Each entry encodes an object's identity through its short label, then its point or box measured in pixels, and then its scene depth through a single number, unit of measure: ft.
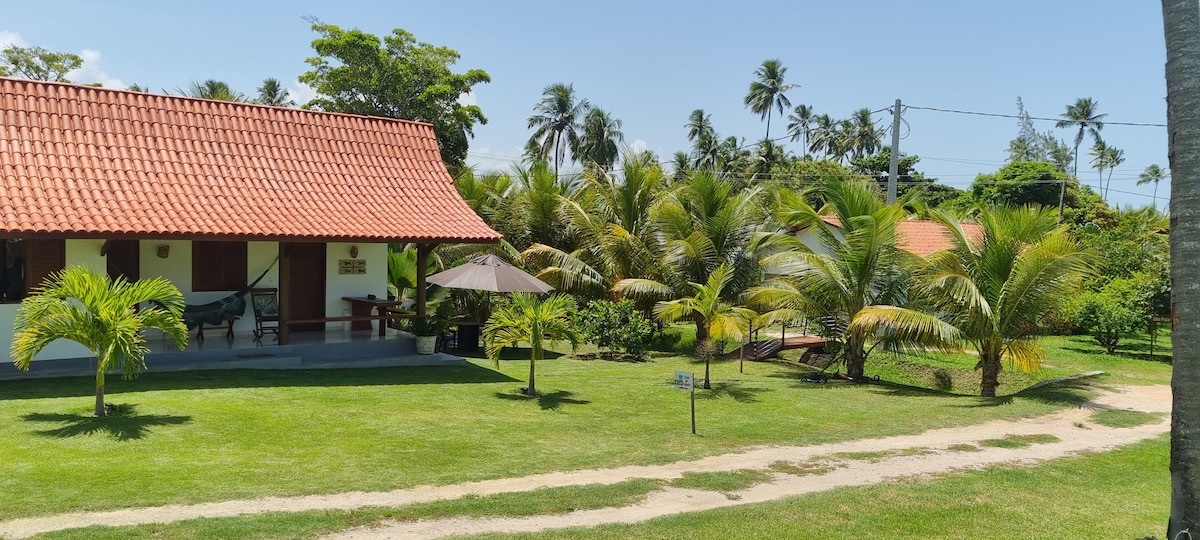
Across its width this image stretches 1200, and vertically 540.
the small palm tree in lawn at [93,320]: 29.50
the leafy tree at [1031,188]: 153.28
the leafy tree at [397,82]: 128.06
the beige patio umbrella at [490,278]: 48.65
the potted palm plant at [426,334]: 51.11
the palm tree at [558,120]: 198.49
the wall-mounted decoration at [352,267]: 52.34
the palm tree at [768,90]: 219.82
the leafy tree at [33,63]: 122.93
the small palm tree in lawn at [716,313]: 46.70
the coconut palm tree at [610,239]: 73.67
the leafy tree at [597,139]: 200.75
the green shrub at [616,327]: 65.98
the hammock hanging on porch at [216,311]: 44.83
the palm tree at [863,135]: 230.27
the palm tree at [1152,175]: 298.31
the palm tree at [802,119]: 235.40
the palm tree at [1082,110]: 284.82
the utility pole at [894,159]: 73.41
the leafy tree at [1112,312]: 71.41
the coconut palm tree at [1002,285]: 47.78
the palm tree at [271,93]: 179.83
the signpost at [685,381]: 33.24
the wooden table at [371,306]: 51.15
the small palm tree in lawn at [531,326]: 39.63
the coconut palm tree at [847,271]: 53.93
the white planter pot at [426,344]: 51.06
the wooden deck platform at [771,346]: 68.64
